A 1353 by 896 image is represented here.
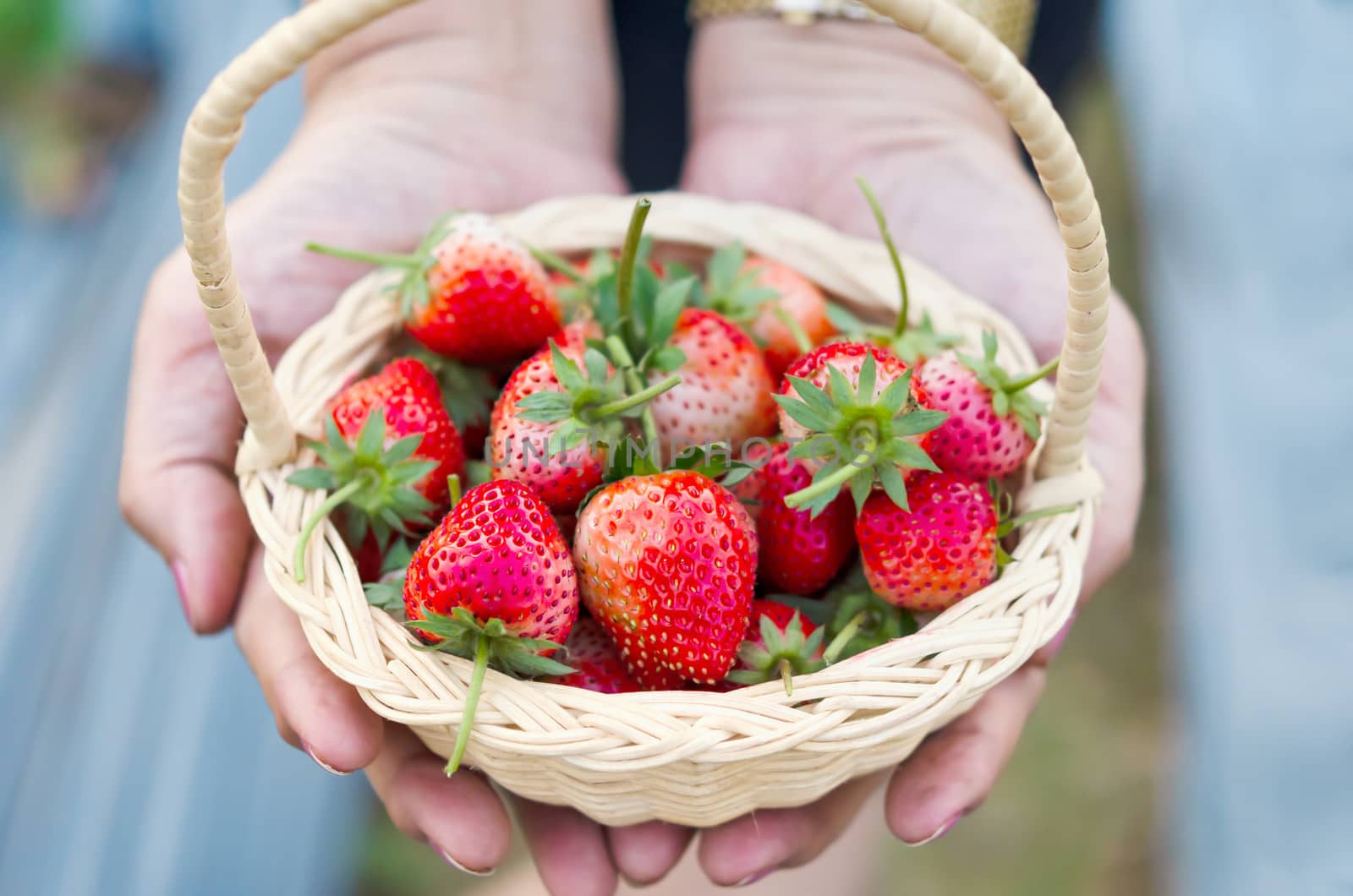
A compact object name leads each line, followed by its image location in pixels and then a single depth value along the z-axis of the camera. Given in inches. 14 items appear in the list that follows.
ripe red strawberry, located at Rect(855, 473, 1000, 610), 14.8
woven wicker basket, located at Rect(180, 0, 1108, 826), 13.4
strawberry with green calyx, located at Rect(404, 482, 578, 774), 14.0
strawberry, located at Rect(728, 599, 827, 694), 14.7
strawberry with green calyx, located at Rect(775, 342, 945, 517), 14.3
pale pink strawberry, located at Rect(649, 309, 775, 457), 15.7
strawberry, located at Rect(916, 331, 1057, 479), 15.3
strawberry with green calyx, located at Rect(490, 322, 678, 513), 14.8
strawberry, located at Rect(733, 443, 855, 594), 15.4
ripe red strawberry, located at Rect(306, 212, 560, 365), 16.2
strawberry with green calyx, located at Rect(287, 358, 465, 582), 15.2
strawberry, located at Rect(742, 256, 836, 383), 17.0
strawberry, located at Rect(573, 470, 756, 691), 14.2
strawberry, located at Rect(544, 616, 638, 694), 14.9
